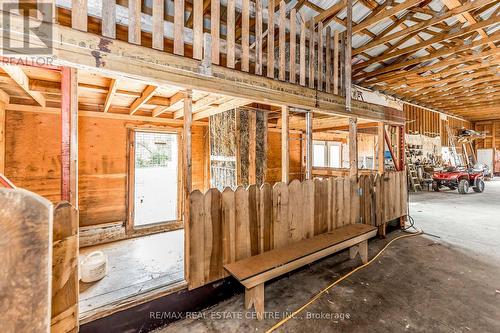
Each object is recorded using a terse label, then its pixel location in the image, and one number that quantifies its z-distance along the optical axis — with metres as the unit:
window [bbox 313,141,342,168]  7.77
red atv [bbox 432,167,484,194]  8.66
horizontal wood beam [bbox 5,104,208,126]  3.43
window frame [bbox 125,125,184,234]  4.36
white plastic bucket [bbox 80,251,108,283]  2.57
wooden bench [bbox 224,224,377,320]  2.05
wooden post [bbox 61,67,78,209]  1.67
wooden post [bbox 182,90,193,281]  2.13
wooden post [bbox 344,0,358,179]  3.47
